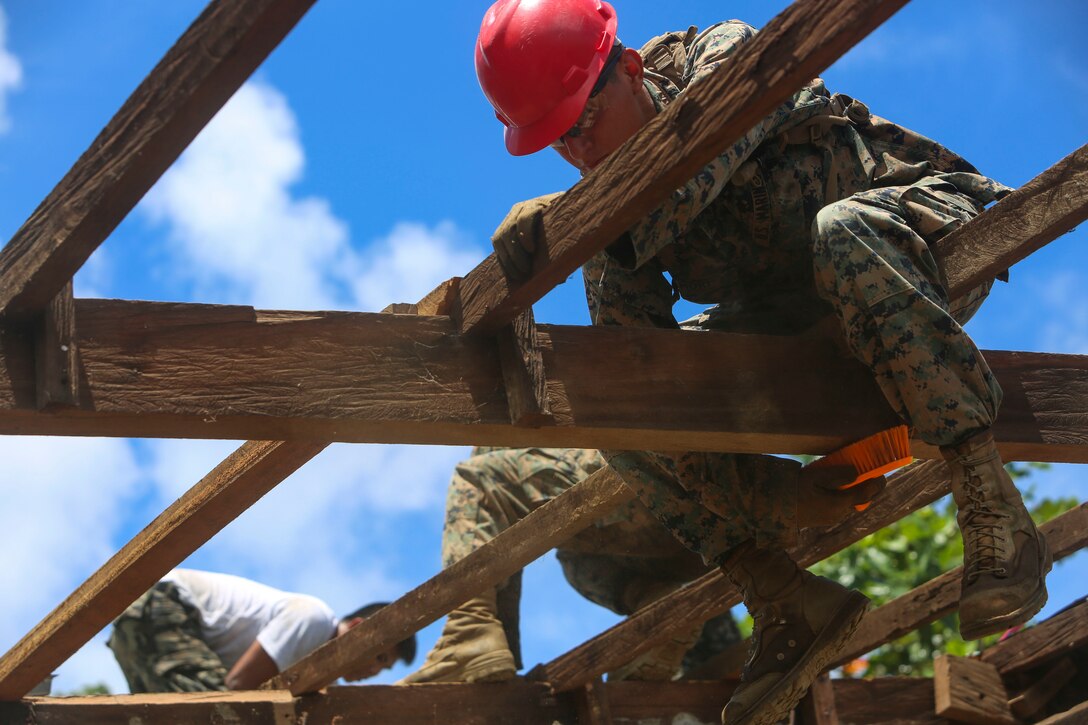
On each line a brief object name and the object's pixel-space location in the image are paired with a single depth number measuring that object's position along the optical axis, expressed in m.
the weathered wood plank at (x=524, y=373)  3.38
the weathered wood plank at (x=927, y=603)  5.71
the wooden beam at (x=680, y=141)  2.78
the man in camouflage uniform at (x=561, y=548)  6.18
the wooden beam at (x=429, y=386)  3.12
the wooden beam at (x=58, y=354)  3.00
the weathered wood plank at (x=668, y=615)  5.33
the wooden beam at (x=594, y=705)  5.63
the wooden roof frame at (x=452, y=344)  2.78
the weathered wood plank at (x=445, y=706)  5.16
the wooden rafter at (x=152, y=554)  4.10
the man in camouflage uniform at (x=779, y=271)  3.53
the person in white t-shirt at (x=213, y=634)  7.01
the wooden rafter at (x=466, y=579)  4.90
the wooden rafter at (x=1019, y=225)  3.78
